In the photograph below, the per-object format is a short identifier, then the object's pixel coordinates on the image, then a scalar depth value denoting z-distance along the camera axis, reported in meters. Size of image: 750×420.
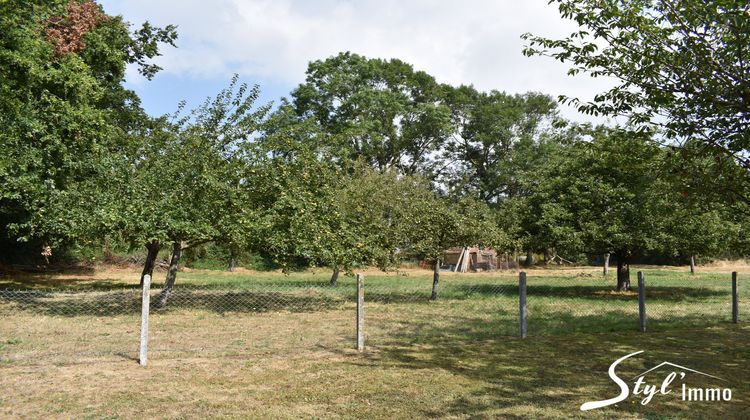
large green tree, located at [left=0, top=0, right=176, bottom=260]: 14.45
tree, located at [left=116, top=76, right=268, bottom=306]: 13.82
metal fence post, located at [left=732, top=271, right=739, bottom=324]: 12.92
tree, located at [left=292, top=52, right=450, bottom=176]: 50.84
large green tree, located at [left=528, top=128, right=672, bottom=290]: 19.61
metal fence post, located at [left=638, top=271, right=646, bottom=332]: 11.73
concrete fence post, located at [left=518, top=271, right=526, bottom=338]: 10.56
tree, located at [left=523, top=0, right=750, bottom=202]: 7.95
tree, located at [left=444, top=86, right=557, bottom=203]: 55.66
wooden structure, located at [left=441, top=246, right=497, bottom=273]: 44.76
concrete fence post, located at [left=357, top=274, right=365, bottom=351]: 9.30
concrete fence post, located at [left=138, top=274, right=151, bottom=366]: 8.29
